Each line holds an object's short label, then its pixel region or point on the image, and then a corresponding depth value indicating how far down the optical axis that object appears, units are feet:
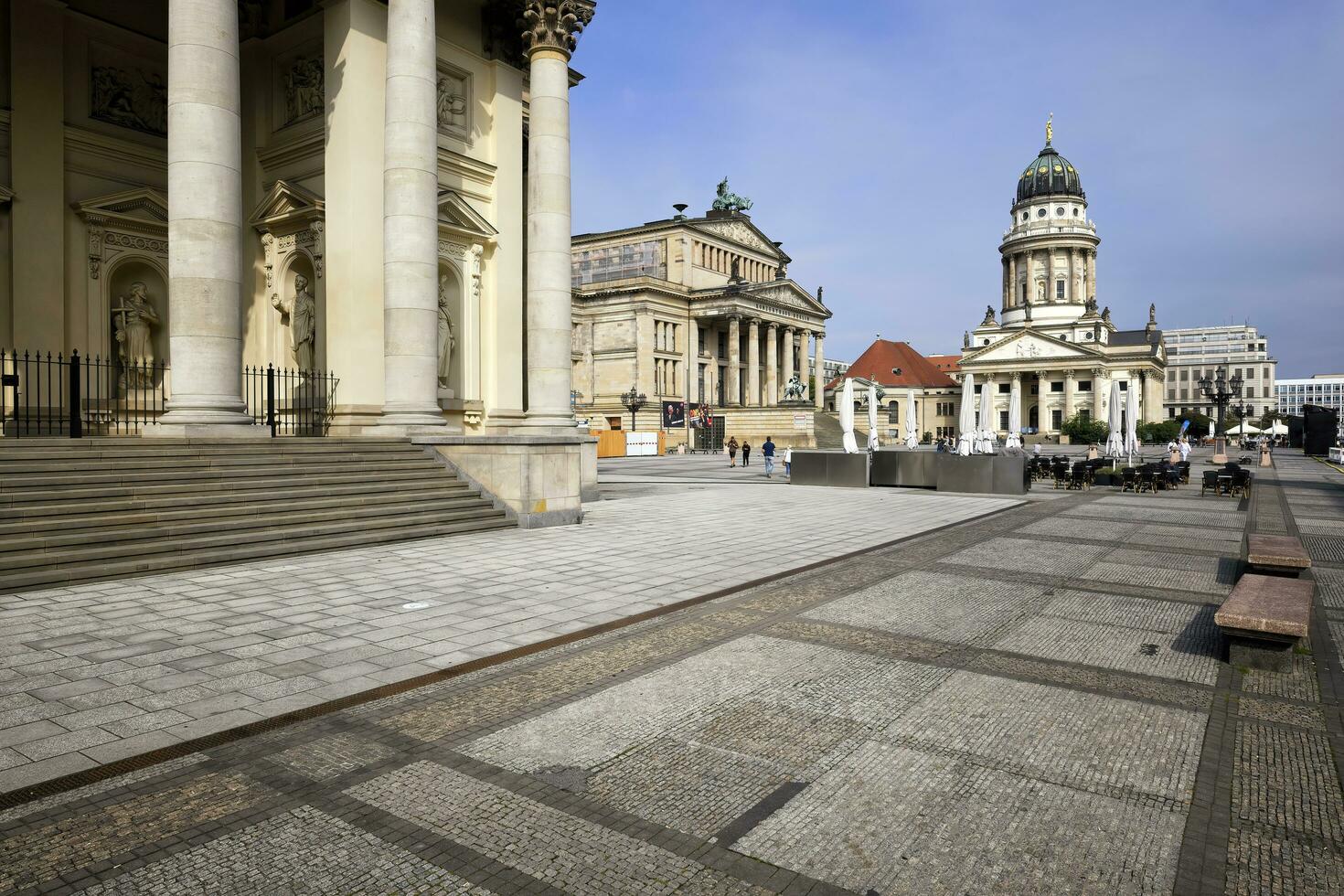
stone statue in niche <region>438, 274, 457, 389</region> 67.77
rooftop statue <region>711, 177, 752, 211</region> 310.65
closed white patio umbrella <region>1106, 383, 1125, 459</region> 109.81
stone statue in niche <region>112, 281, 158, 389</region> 65.72
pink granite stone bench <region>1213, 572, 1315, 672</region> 22.58
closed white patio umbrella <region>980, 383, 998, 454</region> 116.98
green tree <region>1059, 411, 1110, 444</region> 318.96
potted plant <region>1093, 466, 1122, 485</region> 98.34
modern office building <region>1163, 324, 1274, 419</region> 574.89
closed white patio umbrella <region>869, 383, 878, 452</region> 112.78
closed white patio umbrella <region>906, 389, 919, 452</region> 125.54
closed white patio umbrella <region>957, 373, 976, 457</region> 107.55
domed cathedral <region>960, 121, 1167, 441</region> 394.73
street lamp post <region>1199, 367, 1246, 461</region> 154.20
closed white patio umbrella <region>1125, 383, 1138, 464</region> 112.57
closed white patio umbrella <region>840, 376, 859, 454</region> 94.73
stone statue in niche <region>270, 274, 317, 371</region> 64.90
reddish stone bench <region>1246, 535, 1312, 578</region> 32.68
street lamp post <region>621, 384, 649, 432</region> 228.37
